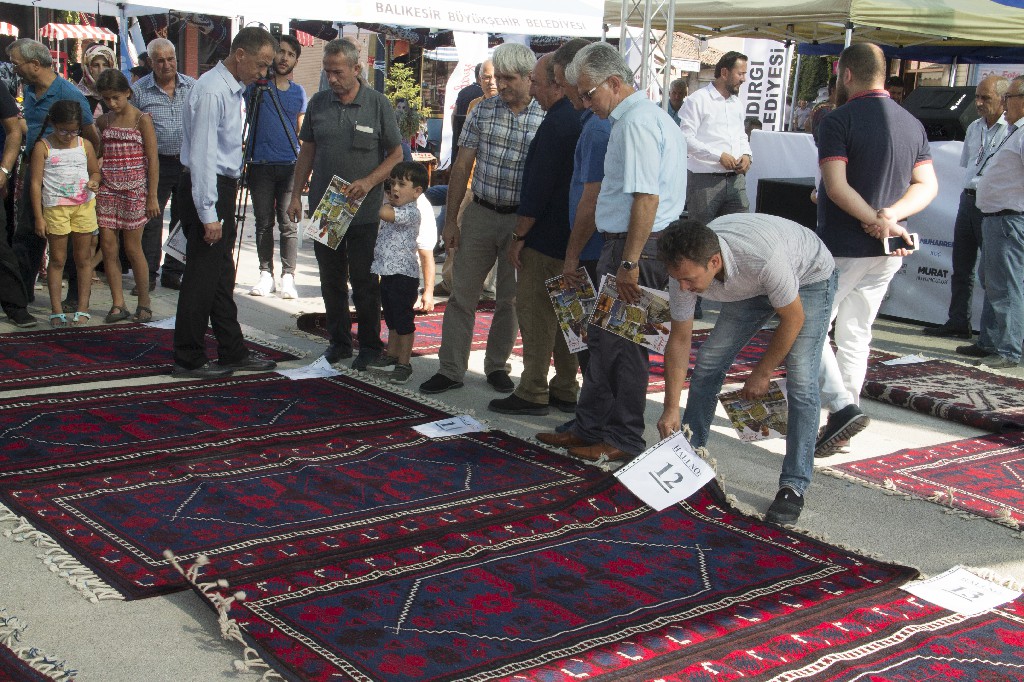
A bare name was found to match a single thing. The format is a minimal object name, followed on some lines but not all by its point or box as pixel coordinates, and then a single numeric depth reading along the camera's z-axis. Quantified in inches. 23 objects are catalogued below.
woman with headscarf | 383.9
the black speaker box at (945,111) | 411.5
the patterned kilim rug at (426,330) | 300.2
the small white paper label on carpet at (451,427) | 218.8
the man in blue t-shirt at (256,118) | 320.5
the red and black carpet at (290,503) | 155.2
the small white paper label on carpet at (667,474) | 175.0
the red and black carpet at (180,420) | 196.7
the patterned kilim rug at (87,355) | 252.1
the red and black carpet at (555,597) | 128.4
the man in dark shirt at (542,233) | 222.7
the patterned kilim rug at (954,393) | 247.3
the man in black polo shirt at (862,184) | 207.9
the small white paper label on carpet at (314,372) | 261.4
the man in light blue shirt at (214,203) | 243.0
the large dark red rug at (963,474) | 194.7
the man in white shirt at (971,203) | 317.7
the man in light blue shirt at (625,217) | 190.1
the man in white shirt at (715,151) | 340.5
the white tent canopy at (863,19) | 435.2
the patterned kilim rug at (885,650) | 128.9
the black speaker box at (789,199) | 362.0
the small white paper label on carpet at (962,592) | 150.4
